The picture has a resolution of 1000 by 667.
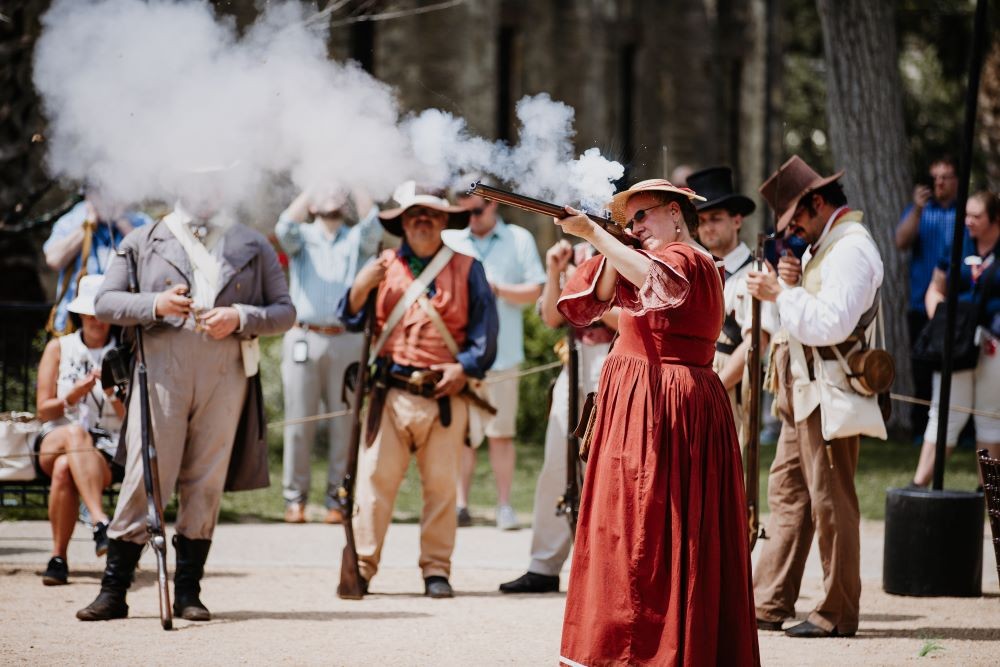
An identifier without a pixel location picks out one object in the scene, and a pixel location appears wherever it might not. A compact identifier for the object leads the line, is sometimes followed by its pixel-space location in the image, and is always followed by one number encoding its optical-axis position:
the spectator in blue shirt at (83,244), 18.19
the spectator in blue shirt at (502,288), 20.50
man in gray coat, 13.75
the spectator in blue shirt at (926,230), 22.67
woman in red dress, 10.45
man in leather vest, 15.64
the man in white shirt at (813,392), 13.21
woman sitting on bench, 15.66
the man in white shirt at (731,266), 14.91
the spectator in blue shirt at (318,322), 21.17
